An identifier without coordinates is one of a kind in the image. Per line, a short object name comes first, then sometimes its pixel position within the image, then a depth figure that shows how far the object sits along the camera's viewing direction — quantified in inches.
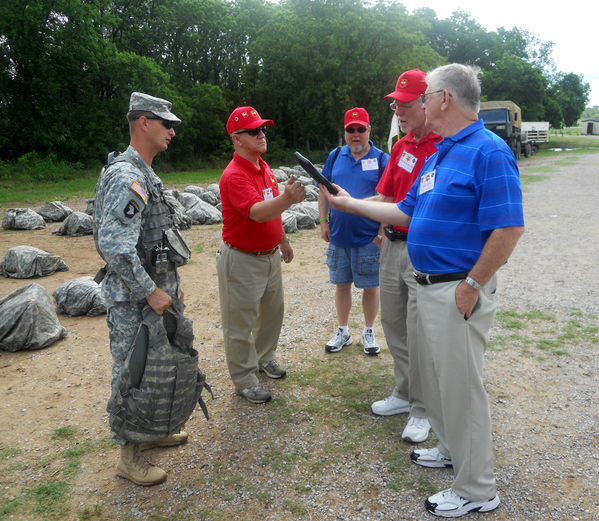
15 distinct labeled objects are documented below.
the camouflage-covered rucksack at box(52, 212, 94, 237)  370.3
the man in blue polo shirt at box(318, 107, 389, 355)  162.4
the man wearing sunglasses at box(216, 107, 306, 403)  132.6
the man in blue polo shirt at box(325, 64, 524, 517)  83.0
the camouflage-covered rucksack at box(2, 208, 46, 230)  386.3
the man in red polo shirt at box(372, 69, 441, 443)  121.3
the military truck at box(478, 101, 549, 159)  910.4
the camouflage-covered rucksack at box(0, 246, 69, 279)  267.7
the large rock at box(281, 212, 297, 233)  387.9
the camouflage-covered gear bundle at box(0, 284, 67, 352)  179.5
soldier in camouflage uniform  97.3
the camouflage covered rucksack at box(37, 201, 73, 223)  419.2
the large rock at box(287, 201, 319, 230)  411.9
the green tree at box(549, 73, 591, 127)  2026.3
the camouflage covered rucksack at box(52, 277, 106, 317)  215.5
